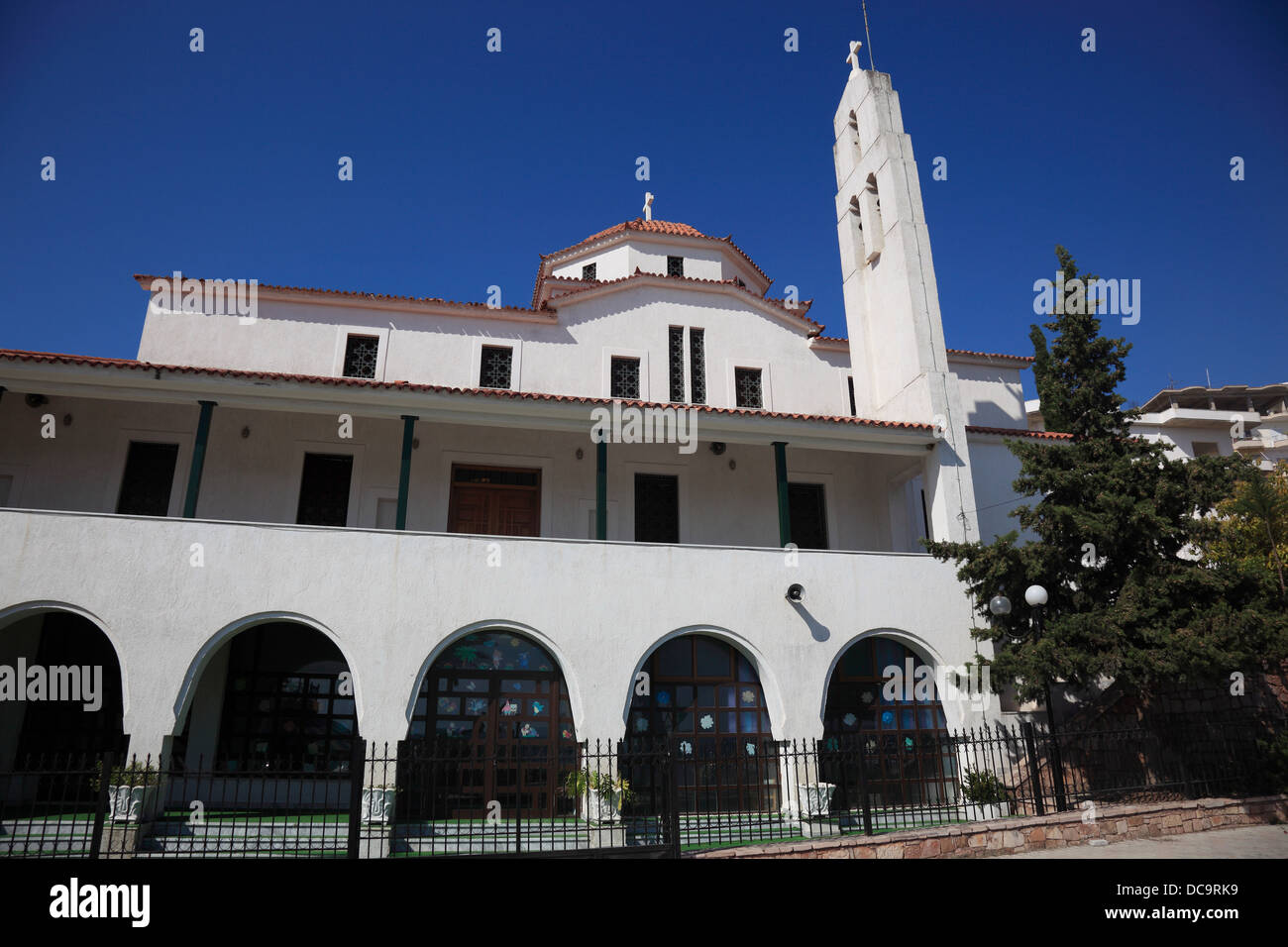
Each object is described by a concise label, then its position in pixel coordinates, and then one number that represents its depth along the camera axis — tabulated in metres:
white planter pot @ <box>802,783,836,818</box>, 12.12
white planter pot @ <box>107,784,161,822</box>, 10.09
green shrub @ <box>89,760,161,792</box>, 10.23
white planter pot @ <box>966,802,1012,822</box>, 12.05
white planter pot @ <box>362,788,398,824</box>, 10.79
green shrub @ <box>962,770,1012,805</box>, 12.46
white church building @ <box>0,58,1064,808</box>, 11.81
